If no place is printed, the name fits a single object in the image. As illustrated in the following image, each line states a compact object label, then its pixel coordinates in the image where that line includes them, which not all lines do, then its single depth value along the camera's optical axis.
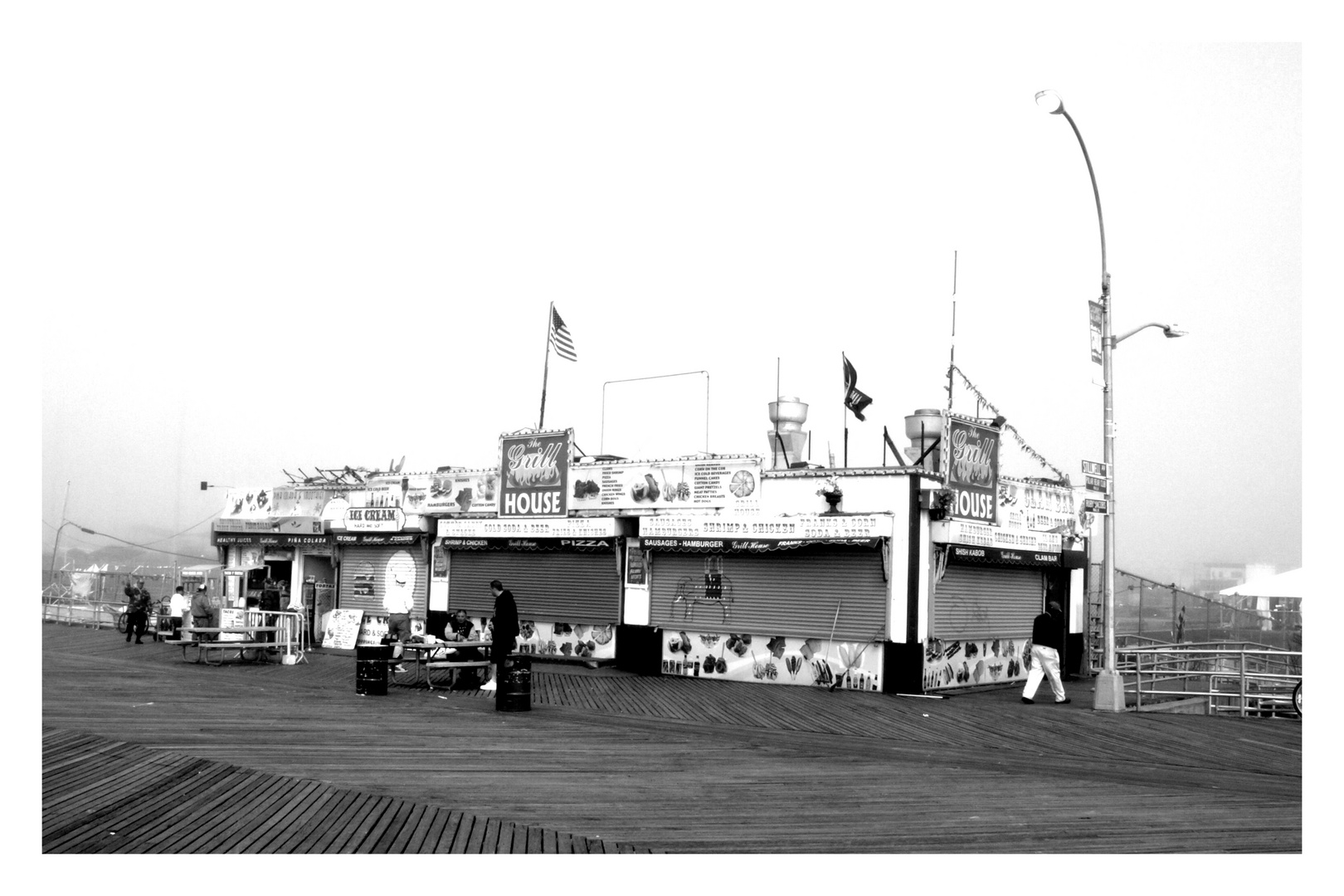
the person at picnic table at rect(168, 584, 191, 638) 26.50
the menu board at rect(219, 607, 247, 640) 24.45
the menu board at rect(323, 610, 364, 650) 24.84
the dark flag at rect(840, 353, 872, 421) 21.47
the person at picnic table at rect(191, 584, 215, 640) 24.09
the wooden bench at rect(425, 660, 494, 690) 17.61
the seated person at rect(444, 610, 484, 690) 18.42
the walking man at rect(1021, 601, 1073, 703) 17.08
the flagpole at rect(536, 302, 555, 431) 24.88
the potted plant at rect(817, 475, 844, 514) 19.30
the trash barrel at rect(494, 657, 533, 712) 15.48
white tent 18.78
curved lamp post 16.16
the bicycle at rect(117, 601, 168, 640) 27.41
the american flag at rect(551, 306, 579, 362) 24.81
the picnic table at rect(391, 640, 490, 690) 17.70
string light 21.78
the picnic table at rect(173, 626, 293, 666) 21.14
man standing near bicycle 26.92
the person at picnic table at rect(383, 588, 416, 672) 22.88
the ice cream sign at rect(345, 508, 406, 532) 25.16
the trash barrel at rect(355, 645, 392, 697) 16.94
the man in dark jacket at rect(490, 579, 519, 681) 16.20
